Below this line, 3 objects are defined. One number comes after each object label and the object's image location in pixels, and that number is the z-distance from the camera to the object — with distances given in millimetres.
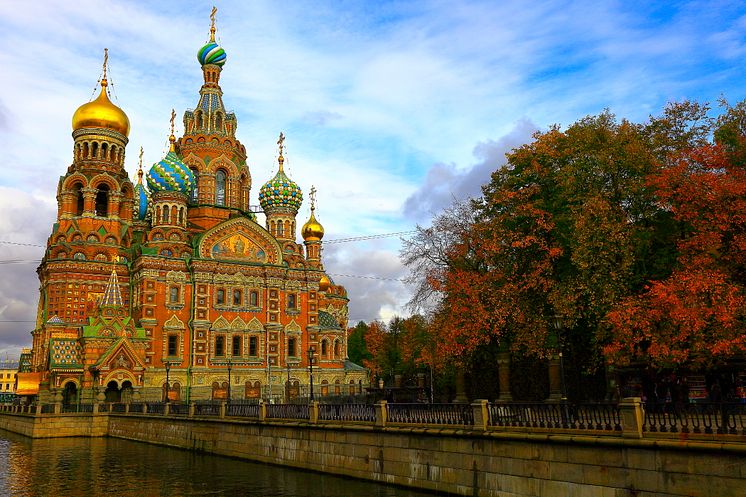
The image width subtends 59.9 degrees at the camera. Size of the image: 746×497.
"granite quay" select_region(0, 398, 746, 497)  12977
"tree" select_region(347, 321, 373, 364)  85375
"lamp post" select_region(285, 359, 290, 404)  37462
